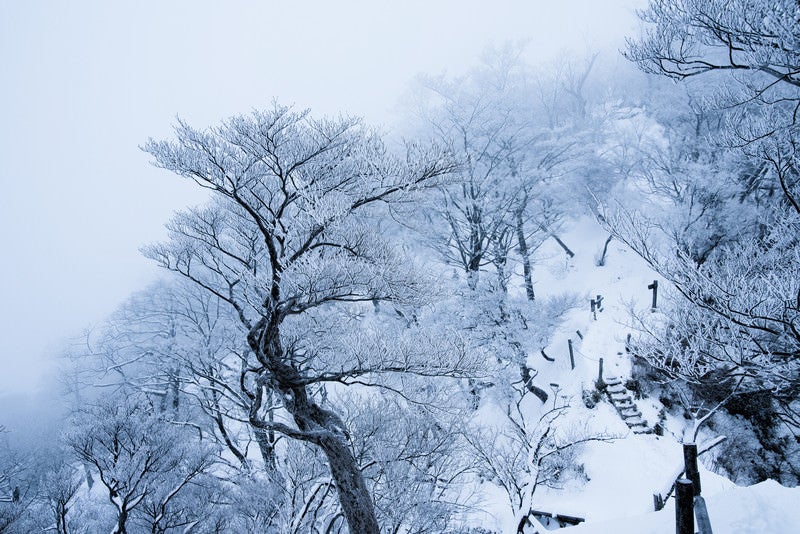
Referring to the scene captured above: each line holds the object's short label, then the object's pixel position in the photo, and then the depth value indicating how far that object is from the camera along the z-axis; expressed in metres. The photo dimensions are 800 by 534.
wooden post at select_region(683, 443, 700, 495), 3.88
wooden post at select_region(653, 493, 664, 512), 5.39
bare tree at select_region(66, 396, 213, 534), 7.67
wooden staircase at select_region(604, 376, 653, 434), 8.99
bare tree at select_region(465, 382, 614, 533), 5.86
